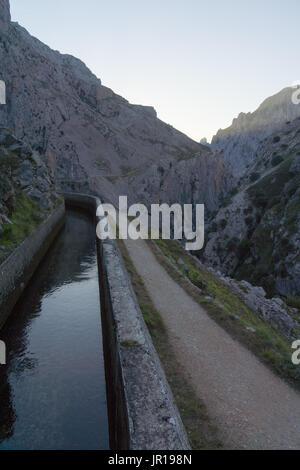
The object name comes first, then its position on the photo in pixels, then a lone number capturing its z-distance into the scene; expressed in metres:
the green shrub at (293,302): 30.58
